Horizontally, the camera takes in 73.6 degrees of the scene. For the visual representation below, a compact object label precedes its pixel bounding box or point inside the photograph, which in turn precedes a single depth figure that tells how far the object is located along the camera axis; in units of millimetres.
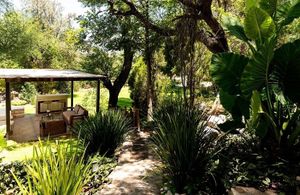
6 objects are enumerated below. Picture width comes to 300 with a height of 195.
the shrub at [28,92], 14311
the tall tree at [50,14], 22316
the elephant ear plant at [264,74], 2817
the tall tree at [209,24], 4534
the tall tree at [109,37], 8578
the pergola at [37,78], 6146
